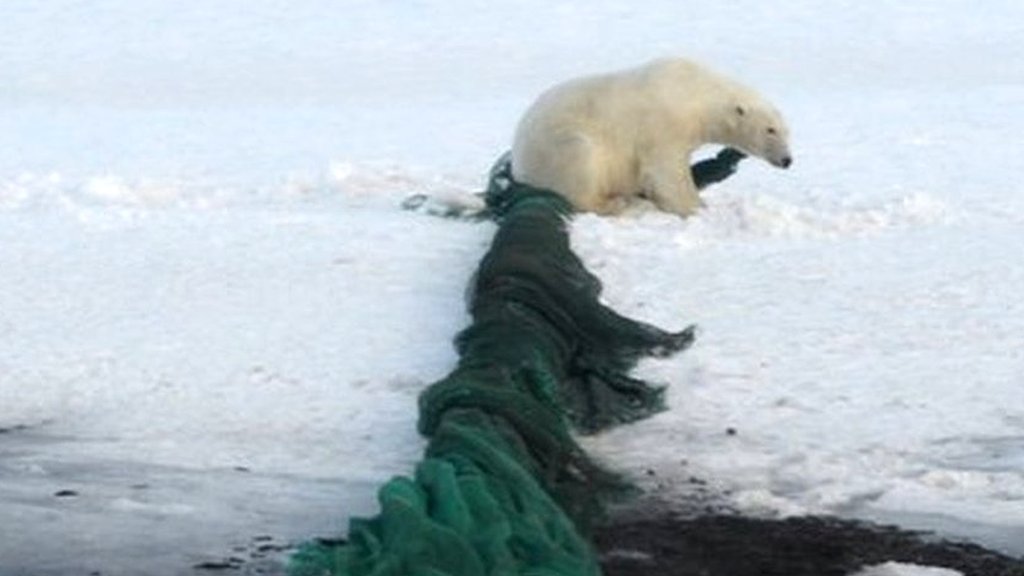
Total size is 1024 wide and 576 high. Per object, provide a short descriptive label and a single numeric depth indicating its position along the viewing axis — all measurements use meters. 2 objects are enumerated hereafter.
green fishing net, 8.83
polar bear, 21.47
